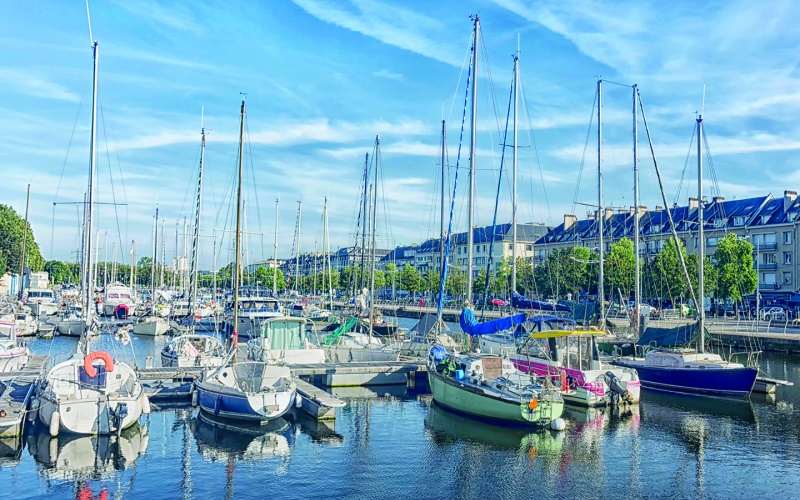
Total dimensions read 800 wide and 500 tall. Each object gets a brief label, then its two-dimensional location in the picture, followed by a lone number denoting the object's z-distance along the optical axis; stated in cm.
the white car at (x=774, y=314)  7631
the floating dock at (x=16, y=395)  2411
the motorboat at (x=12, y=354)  3528
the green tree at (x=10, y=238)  9938
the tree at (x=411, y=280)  12962
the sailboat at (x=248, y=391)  2689
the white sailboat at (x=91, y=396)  2438
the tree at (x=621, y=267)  8606
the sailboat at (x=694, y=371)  3488
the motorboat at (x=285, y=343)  3862
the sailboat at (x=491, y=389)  2731
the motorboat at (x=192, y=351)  3766
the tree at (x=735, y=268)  7771
